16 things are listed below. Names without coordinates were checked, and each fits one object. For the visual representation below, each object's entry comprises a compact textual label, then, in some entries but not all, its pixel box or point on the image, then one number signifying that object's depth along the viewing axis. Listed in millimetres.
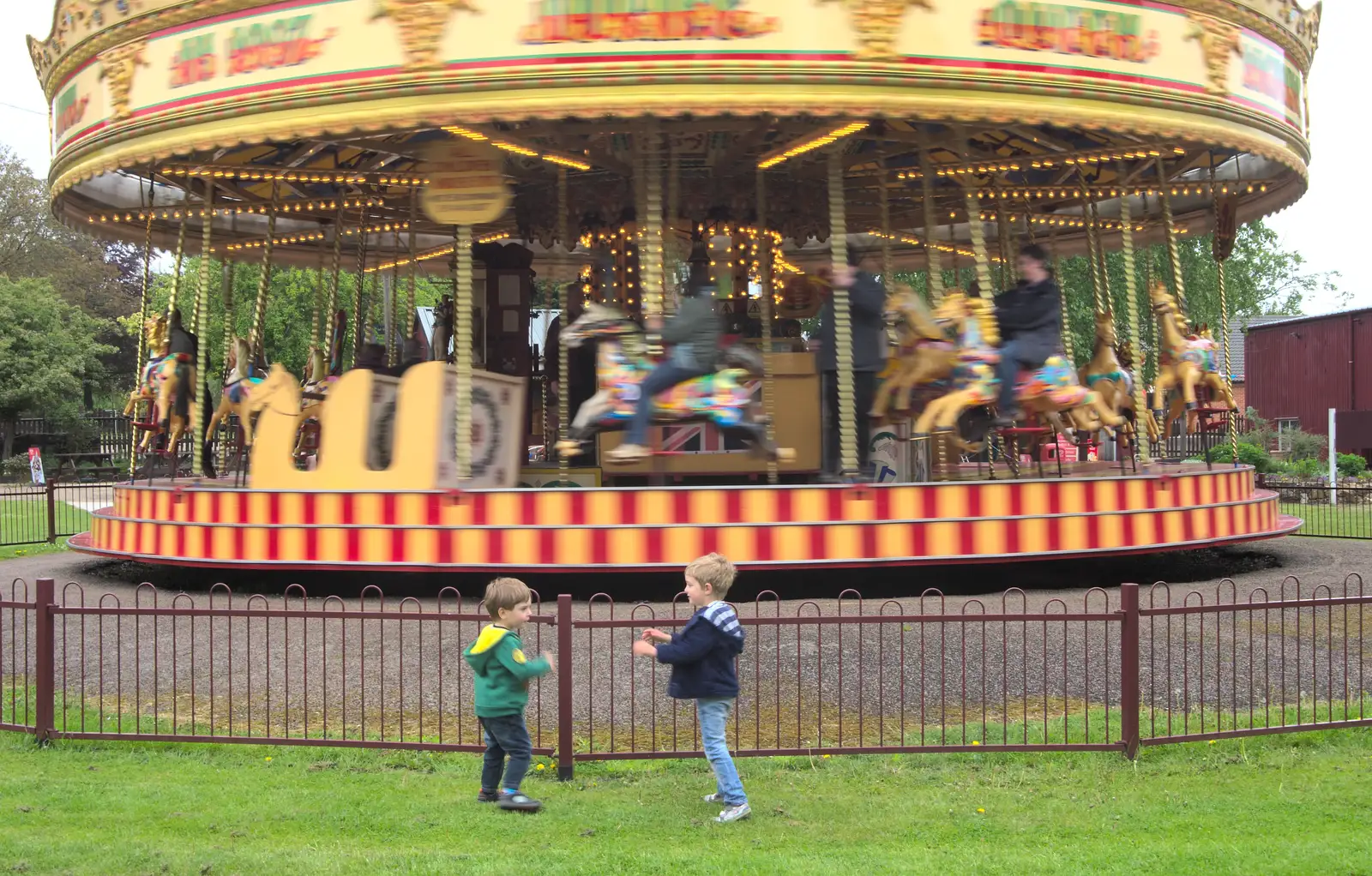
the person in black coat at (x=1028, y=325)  13781
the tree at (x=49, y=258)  60406
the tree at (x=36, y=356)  44344
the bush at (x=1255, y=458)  32438
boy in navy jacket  6340
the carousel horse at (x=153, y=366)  17188
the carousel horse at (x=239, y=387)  17172
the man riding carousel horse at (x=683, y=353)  13078
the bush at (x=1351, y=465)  34219
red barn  41062
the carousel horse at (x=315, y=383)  17141
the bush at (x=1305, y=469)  32500
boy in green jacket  6539
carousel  12586
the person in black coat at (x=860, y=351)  15055
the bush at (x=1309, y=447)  37750
